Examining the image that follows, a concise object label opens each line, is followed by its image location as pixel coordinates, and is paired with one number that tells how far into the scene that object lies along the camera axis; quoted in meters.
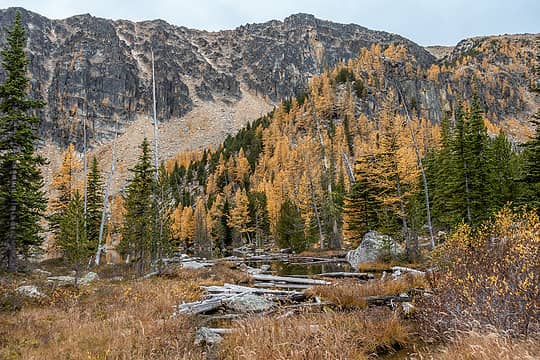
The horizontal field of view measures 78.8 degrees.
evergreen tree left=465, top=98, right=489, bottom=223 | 23.48
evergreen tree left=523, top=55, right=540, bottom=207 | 20.56
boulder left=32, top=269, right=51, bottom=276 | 23.16
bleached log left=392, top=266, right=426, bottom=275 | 16.58
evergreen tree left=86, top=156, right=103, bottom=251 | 38.09
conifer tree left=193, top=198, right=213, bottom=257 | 52.12
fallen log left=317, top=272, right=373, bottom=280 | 18.52
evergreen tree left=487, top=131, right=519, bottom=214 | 23.69
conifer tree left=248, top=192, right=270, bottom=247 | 61.03
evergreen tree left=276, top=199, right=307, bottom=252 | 39.94
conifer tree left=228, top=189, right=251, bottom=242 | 59.41
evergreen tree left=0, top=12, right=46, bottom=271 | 19.61
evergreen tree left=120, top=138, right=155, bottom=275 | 24.95
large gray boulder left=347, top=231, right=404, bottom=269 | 23.89
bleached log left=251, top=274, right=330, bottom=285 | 15.93
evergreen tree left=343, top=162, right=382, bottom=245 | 31.31
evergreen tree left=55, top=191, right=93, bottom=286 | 14.73
